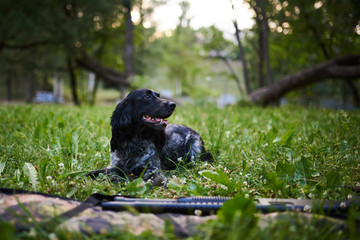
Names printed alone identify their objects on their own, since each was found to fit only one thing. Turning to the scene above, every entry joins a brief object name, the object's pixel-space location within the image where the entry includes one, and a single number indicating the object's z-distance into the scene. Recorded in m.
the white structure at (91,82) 35.35
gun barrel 1.73
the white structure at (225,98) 53.57
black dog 2.80
